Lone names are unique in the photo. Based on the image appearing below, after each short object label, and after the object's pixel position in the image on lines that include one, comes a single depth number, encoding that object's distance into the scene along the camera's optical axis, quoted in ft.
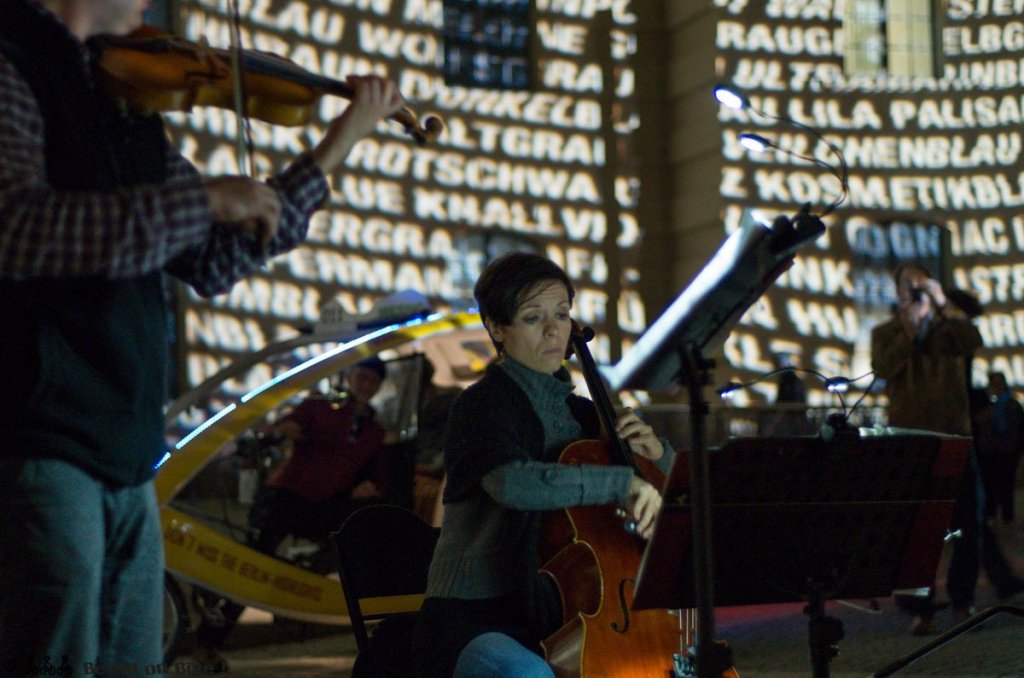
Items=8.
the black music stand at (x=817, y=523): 10.17
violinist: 6.75
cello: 11.29
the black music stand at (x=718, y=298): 11.34
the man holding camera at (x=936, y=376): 24.48
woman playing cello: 11.33
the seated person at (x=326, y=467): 24.21
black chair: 13.19
